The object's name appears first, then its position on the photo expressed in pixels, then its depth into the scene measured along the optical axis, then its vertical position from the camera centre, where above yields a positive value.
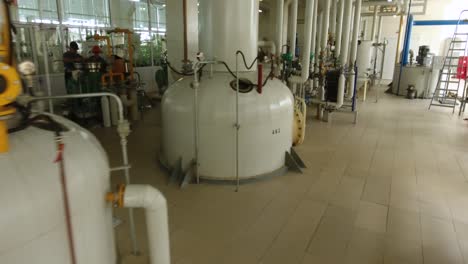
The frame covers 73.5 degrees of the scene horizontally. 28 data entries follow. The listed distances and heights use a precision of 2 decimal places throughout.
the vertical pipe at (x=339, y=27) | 6.63 +0.70
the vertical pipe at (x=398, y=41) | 9.76 +0.62
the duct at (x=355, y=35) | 6.43 +0.57
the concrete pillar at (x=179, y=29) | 5.59 +0.55
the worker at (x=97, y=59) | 5.27 -0.02
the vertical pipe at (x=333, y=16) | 7.37 +1.14
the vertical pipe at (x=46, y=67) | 1.72 -0.07
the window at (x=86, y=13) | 6.45 +0.97
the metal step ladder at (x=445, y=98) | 7.05 -0.83
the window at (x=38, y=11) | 5.75 +0.85
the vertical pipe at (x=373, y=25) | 9.67 +1.16
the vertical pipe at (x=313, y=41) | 6.04 +0.37
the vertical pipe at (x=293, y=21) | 5.69 +0.71
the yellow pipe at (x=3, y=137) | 1.05 -0.27
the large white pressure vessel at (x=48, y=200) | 1.00 -0.48
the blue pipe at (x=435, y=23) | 10.75 +1.36
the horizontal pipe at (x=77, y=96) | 1.26 -0.17
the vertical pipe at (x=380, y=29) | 11.81 +1.19
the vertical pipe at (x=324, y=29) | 5.80 +0.60
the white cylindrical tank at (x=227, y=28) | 3.19 +0.32
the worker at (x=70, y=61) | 5.17 -0.05
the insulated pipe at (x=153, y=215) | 1.37 -0.68
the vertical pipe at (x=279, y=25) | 4.86 +0.55
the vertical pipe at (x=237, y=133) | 2.90 -0.68
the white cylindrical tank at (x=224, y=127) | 3.02 -0.65
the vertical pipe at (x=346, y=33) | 5.76 +0.50
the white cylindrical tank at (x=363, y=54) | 9.88 +0.23
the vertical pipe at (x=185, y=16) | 5.29 +0.75
